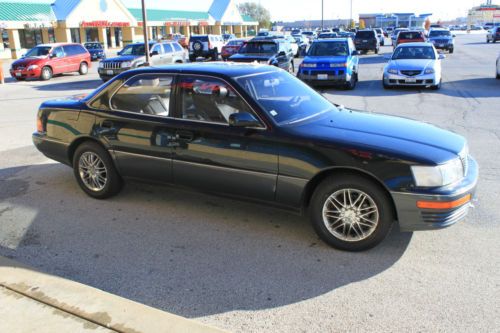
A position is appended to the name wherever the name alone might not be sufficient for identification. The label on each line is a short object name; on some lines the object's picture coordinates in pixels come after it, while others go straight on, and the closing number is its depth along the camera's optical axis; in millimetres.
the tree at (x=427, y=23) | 87206
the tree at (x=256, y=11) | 122625
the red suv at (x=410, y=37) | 28844
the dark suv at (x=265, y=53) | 16455
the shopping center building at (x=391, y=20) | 93750
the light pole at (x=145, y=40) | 16844
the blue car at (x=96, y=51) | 37250
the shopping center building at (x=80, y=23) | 41500
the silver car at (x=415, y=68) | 14745
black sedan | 3967
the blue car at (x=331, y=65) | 15430
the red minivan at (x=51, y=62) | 21188
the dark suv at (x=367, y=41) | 36750
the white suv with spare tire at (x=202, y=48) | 30562
